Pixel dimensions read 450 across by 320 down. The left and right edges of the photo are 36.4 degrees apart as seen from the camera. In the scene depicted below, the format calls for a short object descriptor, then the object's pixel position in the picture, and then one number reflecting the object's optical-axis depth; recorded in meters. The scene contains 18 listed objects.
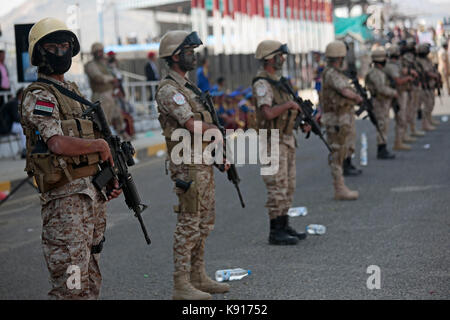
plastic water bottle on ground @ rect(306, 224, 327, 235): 6.86
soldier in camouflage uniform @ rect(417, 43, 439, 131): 14.99
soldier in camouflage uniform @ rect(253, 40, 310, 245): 6.43
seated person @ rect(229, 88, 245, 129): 17.24
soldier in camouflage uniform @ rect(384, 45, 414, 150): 12.48
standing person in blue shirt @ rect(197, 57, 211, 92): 15.99
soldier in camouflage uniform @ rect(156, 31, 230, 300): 4.84
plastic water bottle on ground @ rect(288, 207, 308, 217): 7.78
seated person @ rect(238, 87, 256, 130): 16.70
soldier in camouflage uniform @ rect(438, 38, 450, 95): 23.11
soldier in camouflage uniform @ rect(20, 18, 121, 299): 3.67
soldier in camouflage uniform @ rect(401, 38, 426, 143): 13.51
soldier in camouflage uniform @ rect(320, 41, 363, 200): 8.50
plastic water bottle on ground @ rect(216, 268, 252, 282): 5.46
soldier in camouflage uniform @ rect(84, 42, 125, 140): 12.80
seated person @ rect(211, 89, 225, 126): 16.66
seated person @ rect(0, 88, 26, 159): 12.48
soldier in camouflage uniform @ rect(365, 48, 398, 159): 11.60
